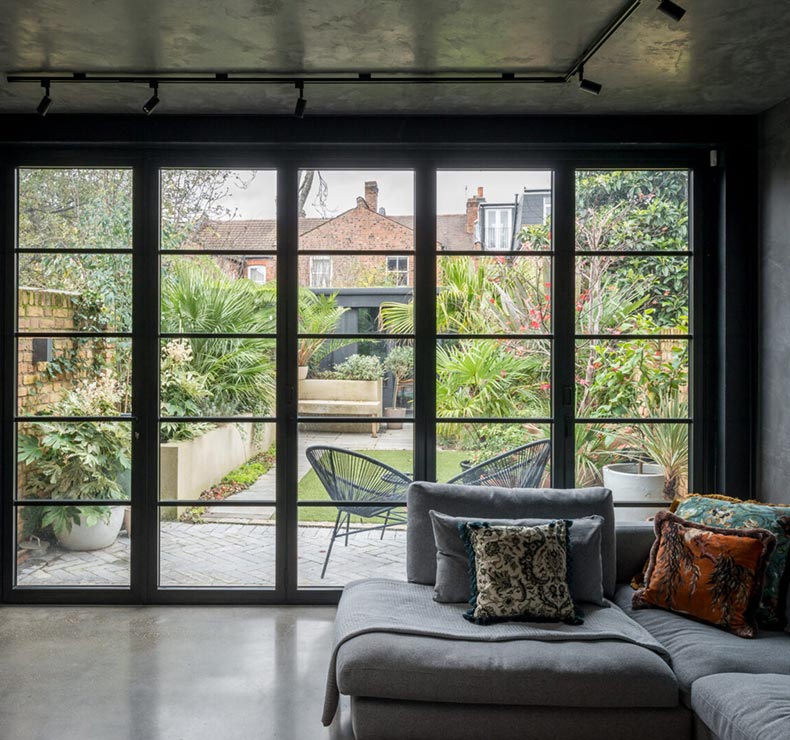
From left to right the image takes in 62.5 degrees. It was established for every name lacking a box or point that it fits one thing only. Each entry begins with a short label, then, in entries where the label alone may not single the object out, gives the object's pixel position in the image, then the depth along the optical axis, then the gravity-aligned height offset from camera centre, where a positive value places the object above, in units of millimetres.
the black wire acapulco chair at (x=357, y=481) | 3900 -662
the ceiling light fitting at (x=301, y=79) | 3234 +1459
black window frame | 3891 +511
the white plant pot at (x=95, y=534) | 3932 -995
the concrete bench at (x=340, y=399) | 3922 -169
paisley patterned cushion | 2740 -875
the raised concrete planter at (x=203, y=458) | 3932 -532
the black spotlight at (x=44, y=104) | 3321 +1362
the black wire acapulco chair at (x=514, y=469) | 3922 -586
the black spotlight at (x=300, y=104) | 3270 +1353
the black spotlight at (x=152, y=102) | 3243 +1339
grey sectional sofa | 2338 -1123
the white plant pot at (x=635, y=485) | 3934 -679
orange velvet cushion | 2686 -859
